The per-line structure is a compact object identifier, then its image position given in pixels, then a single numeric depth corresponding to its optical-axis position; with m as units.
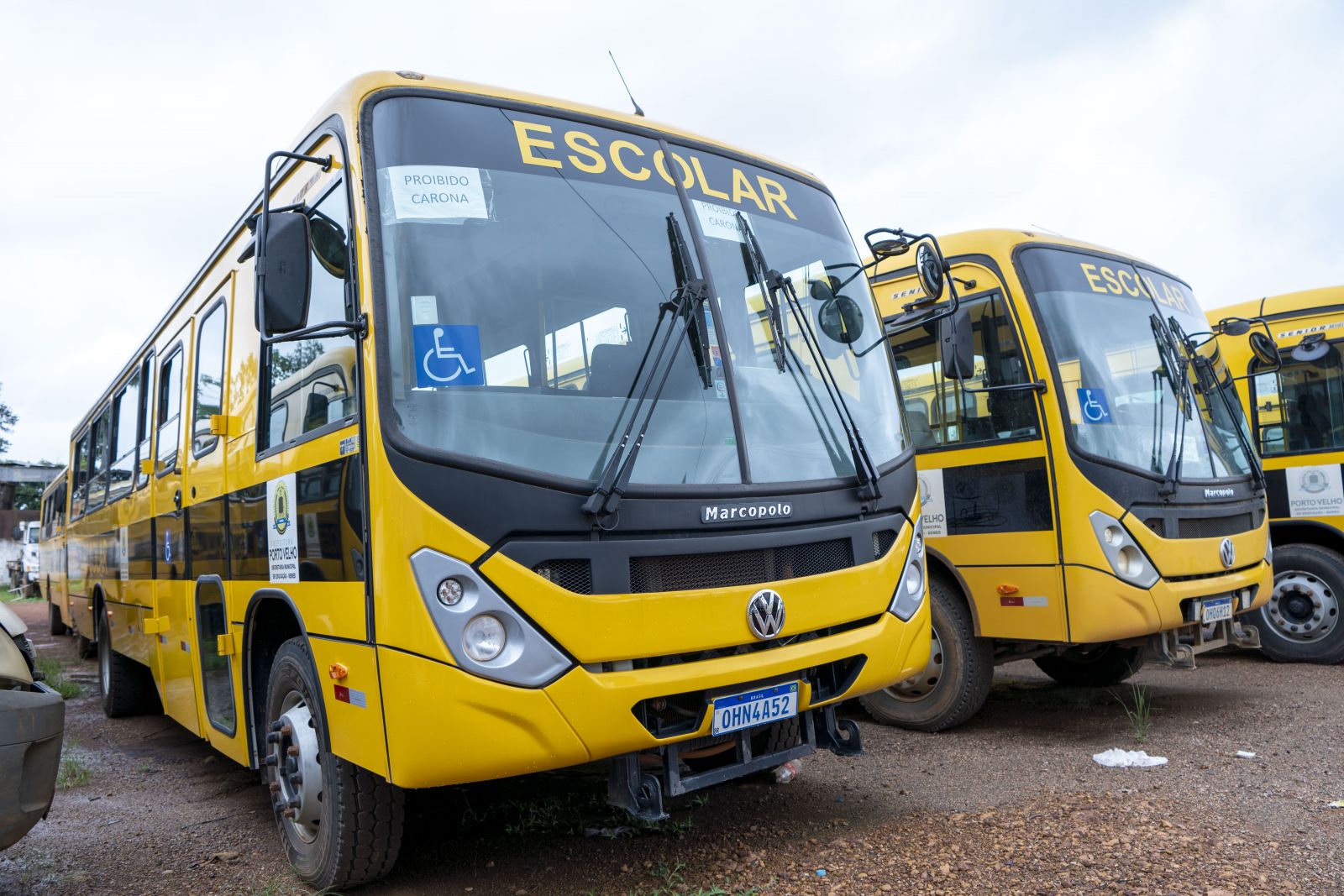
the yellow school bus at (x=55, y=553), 12.20
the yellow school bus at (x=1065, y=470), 5.43
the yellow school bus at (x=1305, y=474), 7.57
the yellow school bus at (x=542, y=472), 3.11
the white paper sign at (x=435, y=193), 3.42
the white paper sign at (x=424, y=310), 3.29
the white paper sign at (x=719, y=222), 4.02
